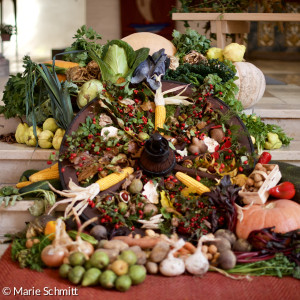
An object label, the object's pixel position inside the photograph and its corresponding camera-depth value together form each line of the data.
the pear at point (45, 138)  3.81
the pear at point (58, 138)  3.74
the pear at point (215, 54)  4.48
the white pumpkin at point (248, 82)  4.24
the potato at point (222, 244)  2.78
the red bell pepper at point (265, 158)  3.55
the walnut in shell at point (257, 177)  3.21
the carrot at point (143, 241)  2.82
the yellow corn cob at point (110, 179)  3.24
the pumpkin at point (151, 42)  4.52
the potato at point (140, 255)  2.66
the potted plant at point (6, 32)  9.55
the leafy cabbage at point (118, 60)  3.75
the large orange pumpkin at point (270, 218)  2.91
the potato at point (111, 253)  2.62
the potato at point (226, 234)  2.90
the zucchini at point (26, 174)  3.68
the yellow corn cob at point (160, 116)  3.56
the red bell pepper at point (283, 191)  3.19
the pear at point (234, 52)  4.34
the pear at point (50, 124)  3.85
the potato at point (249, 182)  3.22
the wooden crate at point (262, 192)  3.11
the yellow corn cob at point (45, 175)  3.53
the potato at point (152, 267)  2.66
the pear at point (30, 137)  3.88
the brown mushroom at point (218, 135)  3.59
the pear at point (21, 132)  3.98
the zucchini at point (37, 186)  3.38
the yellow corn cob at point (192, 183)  3.26
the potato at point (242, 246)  2.84
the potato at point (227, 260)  2.69
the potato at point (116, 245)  2.72
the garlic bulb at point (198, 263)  2.63
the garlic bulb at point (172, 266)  2.63
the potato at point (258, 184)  3.18
